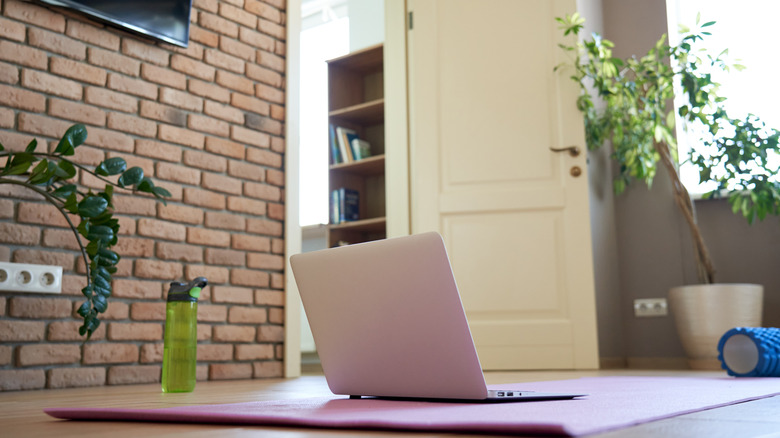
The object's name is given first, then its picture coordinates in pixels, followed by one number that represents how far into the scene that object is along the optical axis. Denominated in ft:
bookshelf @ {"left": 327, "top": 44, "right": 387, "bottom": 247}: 15.46
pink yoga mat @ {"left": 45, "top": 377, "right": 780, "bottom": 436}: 2.74
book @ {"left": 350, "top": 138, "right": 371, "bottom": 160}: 15.42
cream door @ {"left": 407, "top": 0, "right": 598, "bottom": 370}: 11.73
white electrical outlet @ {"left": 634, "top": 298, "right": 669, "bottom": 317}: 13.25
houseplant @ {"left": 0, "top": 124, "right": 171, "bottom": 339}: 6.42
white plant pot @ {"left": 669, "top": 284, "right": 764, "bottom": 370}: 11.37
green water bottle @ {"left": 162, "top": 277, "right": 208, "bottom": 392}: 6.53
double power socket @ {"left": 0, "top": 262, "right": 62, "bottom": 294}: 7.23
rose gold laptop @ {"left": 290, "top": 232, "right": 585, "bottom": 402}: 3.75
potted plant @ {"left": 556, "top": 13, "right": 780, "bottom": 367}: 11.55
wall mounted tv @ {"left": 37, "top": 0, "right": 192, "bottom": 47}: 8.40
